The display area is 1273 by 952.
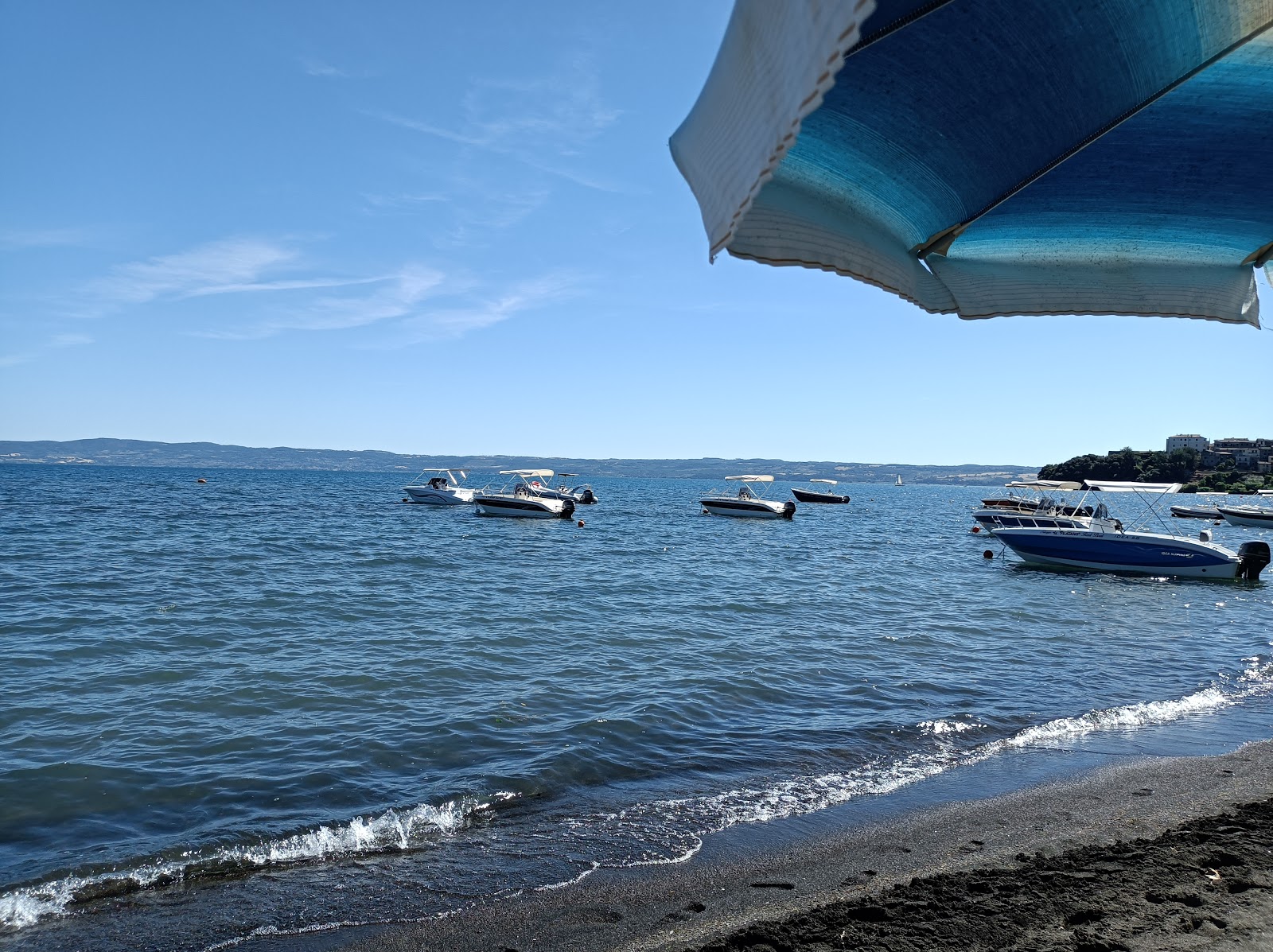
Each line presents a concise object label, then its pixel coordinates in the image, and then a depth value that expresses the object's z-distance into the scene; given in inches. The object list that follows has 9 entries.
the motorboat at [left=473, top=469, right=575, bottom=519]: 1802.4
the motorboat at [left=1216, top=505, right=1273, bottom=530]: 2235.1
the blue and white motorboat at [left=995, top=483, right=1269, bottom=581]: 980.6
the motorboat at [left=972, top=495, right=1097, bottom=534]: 1376.7
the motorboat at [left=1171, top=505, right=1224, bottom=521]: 2620.6
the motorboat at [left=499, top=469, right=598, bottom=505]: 1904.4
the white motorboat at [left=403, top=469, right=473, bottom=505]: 2192.4
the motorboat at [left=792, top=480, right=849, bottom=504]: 3634.4
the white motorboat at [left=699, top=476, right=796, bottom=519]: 2126.0
